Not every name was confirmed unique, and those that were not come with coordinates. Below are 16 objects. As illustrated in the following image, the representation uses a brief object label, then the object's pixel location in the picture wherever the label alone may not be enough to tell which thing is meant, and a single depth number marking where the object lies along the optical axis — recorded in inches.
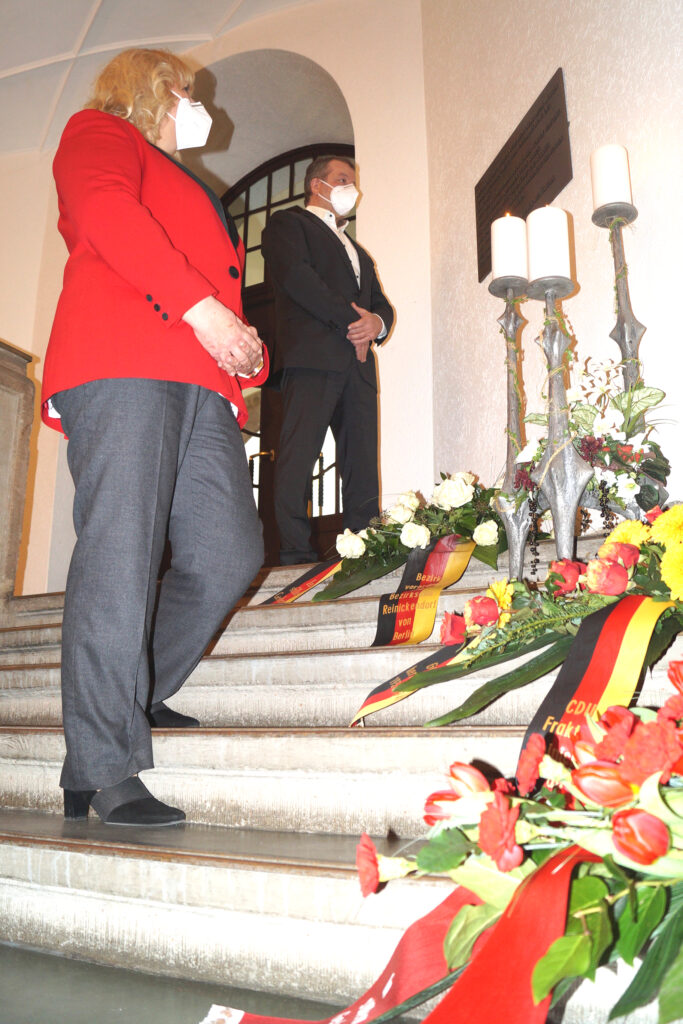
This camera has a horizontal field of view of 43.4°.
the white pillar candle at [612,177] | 77.3
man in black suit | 115.7
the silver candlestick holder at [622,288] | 77.7
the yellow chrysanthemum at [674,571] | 42.3
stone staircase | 37.6
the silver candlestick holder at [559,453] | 68.6
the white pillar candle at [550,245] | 72.6
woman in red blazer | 50.1
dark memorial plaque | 104.6
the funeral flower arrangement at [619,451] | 68.6
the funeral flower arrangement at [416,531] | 80.6
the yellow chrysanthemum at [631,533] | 50.4
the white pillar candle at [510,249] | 78.1
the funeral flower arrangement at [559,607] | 43.2
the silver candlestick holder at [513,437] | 74.0
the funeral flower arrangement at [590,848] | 21.5
